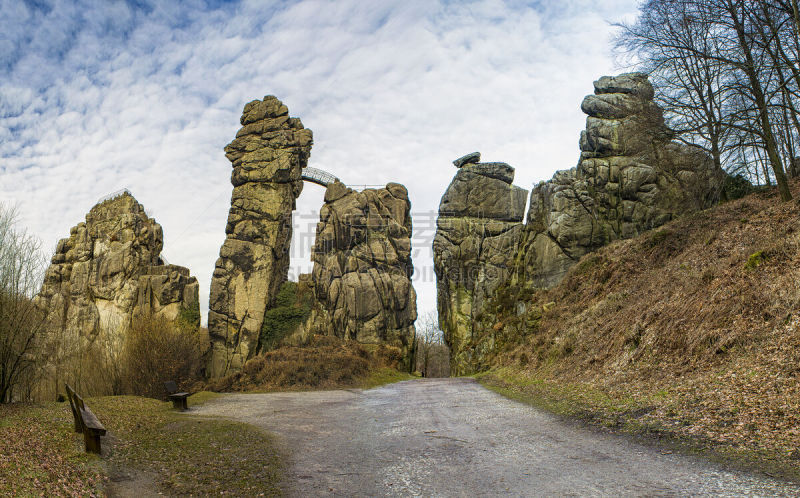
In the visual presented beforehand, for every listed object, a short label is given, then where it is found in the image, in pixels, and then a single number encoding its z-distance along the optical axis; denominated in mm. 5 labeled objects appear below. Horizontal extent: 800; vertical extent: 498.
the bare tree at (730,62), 17562
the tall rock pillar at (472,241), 41625
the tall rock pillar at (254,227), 45906
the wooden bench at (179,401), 14305
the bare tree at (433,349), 65606
